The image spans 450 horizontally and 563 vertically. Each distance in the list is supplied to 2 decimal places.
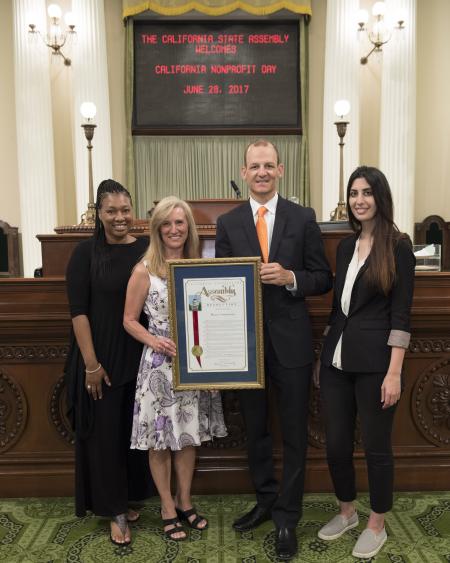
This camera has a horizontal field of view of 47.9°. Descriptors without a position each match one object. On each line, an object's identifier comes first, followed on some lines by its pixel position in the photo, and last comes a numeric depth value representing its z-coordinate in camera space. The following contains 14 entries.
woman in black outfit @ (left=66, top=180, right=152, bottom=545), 2.42
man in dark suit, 2.35
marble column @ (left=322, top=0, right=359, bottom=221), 8.73
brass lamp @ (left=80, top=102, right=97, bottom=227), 5.73
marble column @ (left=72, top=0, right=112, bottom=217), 8.69
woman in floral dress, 2.38
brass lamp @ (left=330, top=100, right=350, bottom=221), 5.99
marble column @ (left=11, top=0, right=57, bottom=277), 8.72
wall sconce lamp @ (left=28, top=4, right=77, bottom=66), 8.44
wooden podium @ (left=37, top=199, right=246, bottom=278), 3.20
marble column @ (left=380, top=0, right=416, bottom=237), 8.71
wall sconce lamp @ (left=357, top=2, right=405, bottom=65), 8.58
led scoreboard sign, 9.15
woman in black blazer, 2.21
